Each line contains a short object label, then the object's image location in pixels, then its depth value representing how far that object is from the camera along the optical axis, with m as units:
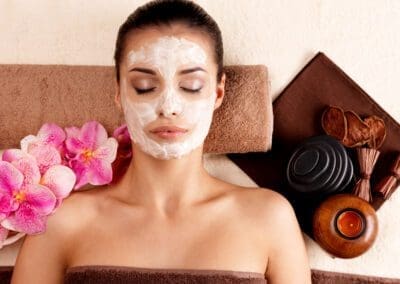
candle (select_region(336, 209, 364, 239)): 1.30
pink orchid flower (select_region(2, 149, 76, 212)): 1.33
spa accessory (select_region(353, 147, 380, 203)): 1.36
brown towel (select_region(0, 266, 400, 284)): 1.41
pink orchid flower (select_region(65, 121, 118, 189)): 1.36
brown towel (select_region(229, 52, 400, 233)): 1.43
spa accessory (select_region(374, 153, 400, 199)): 1.39
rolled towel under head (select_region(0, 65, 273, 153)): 1.38
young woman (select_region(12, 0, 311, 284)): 1.21
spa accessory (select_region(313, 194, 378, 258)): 1.30
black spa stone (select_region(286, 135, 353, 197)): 1.33
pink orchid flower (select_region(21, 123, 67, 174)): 1.36
